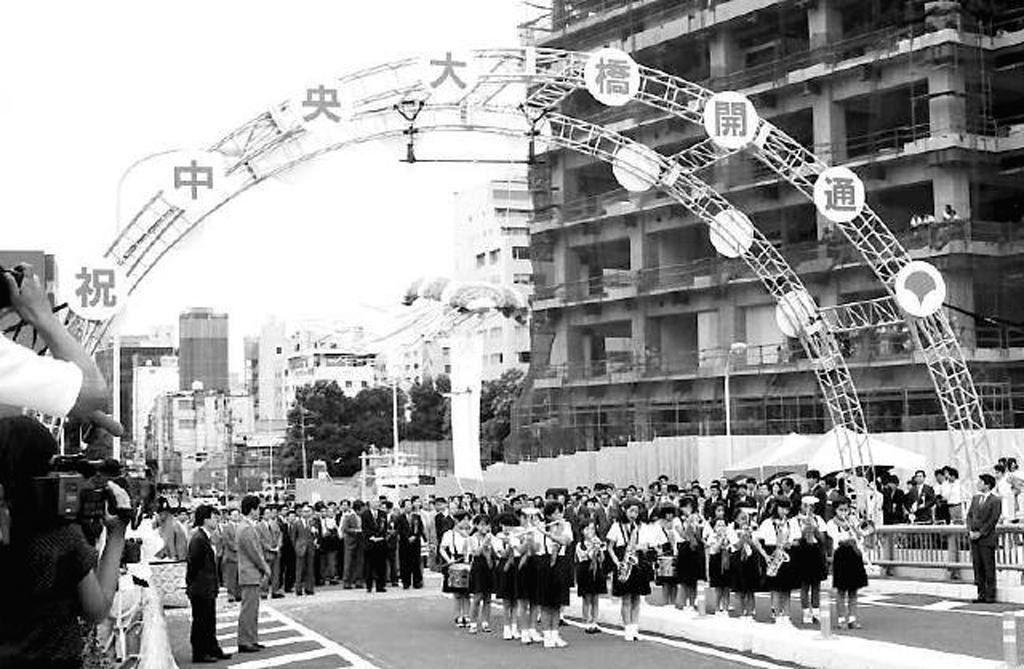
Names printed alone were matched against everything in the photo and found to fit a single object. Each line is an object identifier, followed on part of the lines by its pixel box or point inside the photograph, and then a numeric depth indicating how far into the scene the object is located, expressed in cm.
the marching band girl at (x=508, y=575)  1820
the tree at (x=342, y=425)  8606
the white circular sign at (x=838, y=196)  2684
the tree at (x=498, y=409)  7471
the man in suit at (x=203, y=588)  1620
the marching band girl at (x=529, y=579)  1781
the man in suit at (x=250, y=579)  1745
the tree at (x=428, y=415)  8462
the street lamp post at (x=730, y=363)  4349
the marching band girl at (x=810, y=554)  1802
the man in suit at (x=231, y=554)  2042
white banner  3853
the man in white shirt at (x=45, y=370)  347
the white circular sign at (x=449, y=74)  2505
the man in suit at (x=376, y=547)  2708
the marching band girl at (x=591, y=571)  1848
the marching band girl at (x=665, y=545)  1822
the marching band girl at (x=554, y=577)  1742
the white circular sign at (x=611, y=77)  2586
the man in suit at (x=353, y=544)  2806
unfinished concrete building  4262
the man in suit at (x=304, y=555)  2689
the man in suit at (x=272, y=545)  2350
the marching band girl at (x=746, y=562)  1834
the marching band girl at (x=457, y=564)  1961
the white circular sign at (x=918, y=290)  2617
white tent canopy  3066
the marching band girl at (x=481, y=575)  1908
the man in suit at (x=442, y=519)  2875
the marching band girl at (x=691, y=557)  1920
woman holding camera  416
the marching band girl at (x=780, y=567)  1788
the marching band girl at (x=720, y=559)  1873
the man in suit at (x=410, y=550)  2752
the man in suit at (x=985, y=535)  1944
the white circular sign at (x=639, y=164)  2906
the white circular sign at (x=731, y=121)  2628
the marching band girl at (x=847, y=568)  1739
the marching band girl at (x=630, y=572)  1748
